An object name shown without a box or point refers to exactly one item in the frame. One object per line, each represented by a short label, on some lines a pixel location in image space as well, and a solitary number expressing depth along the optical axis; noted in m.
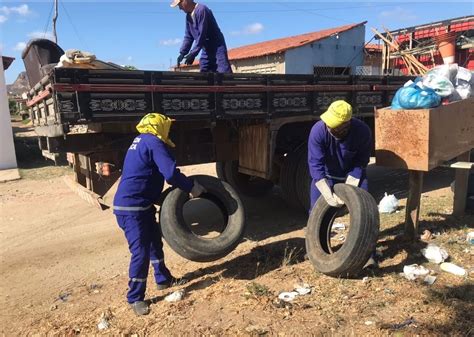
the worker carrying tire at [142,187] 3.47
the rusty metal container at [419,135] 4.11
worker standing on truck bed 5.38
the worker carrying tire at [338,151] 3.78
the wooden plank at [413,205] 4.45
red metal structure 13.05
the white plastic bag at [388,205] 5.70
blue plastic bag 4.19
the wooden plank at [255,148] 5.10
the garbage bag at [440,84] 4.48
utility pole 17.95
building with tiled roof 19.28
